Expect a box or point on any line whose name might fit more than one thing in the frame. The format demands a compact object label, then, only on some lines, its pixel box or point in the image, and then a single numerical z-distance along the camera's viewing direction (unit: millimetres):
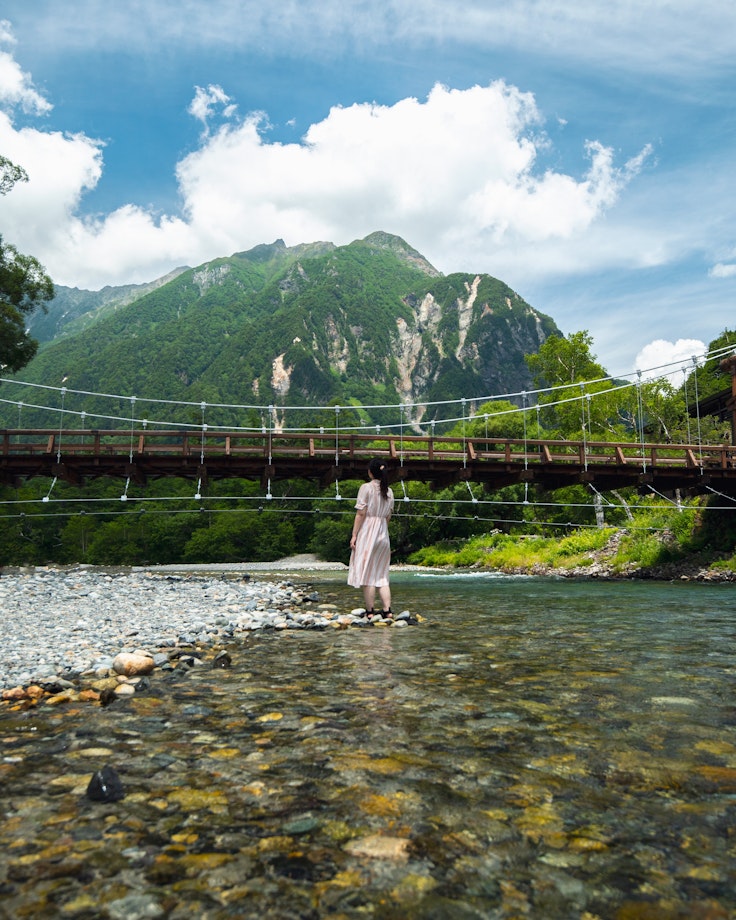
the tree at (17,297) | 25125
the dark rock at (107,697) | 3908
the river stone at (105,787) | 2385
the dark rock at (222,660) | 5309
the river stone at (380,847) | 1955
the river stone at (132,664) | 4816
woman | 7555
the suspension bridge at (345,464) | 20656
